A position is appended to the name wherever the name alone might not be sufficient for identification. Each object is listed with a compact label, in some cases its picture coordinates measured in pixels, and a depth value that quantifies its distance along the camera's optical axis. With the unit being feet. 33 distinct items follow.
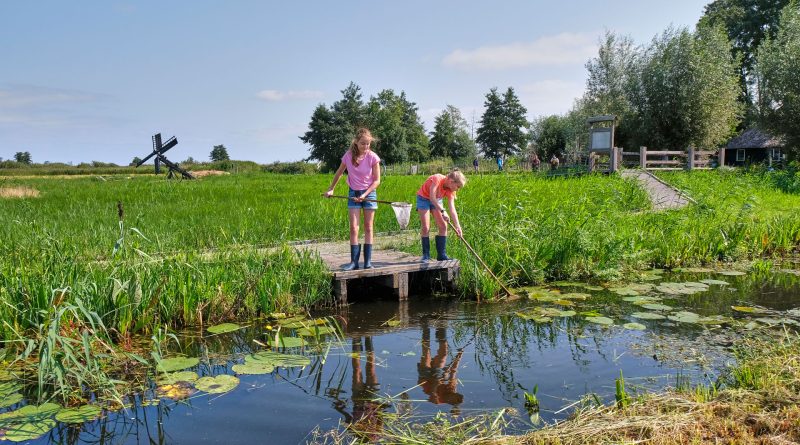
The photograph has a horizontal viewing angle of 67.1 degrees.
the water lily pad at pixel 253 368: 17.08
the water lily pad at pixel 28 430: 13.03
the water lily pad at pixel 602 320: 21.76
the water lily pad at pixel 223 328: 21.07
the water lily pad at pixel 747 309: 23.17
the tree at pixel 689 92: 101.35
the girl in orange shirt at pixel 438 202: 25.06
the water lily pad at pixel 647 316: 22.54
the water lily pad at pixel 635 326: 21.18
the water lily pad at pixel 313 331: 20.93
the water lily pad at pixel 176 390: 15.39
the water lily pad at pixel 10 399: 14.61
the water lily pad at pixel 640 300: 25.02
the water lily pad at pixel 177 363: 17.12
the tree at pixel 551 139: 202.57
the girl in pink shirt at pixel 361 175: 23.49
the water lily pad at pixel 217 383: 15.85
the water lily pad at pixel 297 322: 22.00
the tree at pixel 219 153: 275.12
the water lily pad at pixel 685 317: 21.85
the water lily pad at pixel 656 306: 23.85
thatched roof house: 127.65
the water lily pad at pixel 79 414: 13.84
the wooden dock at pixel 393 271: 25.13
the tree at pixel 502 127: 232.53
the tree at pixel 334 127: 196.44
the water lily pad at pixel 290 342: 19.11
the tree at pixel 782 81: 78.33
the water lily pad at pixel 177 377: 16.22
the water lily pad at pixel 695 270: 32.01
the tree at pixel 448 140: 229.45
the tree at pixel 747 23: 135.64
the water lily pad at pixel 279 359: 17.84
